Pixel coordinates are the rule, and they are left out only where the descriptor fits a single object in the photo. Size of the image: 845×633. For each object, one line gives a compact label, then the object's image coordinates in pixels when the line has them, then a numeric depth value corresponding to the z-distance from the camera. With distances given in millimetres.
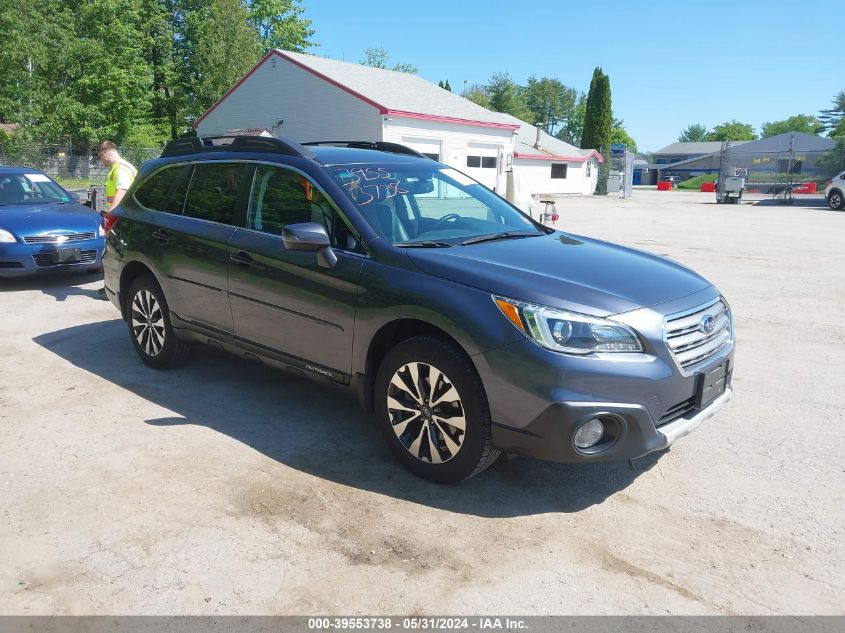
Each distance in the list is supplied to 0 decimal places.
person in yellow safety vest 7988
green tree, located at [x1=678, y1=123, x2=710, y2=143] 157125
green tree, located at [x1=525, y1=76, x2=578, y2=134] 107812
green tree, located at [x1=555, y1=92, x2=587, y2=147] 110812
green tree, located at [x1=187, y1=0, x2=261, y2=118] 45438
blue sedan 8555
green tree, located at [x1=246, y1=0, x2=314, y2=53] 53709
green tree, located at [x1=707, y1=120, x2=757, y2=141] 137400
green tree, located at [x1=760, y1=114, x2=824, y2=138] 130000
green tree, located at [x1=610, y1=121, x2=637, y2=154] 122625
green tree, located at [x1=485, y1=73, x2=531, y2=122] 86938
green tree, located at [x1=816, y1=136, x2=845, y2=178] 41469
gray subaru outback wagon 3156
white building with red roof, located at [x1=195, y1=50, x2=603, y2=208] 28172
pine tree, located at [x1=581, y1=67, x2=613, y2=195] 61625
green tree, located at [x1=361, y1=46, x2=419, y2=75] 74625
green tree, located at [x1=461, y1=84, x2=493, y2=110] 80250
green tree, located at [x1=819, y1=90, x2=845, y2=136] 81938
